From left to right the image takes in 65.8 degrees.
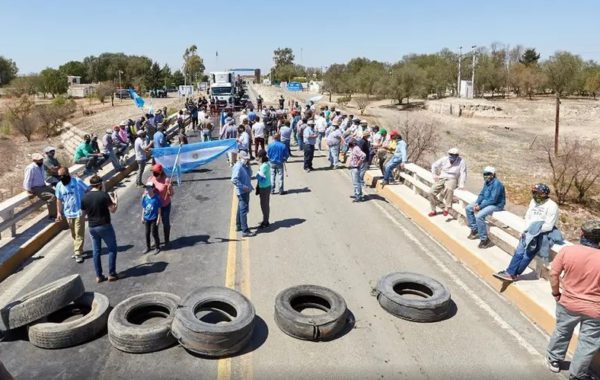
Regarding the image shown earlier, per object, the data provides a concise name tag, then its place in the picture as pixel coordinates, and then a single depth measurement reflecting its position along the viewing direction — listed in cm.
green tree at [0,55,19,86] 11656
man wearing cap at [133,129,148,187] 1472
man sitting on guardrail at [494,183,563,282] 699
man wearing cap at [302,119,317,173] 1659
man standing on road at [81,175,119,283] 772
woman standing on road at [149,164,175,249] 911
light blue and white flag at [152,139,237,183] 1541
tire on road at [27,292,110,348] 598
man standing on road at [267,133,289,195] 1309
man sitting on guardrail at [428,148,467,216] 1044
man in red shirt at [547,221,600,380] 518
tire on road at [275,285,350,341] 622
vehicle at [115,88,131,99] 8169
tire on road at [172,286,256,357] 582
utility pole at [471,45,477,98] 7815
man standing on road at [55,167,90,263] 884
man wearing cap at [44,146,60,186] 1142
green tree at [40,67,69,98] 9081
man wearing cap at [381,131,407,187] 1367
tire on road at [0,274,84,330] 609
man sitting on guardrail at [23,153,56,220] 1055
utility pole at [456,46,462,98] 7869
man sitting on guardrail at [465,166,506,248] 873
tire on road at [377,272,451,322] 674
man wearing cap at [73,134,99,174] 1470
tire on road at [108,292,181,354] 593
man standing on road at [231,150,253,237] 982
